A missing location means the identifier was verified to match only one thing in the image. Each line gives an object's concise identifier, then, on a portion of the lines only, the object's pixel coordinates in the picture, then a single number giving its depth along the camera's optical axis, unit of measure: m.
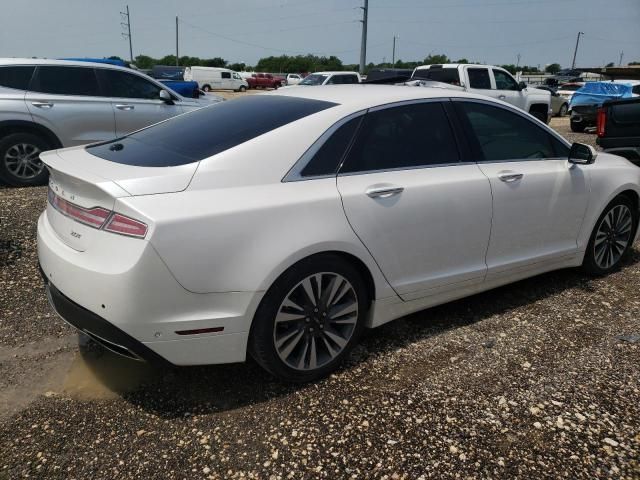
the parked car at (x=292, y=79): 47.75
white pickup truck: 13.47
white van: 45.88
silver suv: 7.00
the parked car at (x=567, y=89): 24.95
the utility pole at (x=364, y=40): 37.50
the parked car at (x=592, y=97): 15.20
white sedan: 2.41
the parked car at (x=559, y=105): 23.02
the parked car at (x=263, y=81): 53.09
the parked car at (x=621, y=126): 6.53
